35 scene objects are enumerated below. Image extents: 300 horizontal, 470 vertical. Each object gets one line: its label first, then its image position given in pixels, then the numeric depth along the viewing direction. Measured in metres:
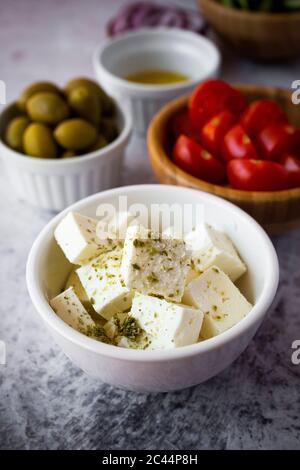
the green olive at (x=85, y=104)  0.50
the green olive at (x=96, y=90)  0.51
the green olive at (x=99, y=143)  0.49
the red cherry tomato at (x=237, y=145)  0.46
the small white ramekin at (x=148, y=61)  0.55
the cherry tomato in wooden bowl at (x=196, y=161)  0.46
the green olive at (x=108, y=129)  0.51
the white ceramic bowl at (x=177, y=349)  0.36
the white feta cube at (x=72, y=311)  0.38
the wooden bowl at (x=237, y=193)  0.43
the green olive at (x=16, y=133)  0.49
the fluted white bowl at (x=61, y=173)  0.48
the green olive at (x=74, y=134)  0.48
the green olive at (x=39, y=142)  0.48
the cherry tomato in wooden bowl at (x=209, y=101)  0.49
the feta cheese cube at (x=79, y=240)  0.39
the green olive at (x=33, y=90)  0.50
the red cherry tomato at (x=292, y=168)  0.45
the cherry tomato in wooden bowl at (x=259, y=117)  0.48
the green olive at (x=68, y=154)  0.48
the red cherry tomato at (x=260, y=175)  0.44
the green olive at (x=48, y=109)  0.49
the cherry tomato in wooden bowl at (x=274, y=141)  0.47
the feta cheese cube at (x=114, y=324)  0.38
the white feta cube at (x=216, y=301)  0.38
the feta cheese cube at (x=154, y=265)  0.38
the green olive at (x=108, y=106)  0.52
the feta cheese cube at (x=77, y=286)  0.40
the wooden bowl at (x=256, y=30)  0.58
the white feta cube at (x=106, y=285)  0.38
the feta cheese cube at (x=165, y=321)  0.36
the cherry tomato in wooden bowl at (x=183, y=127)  0.49
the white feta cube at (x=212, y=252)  0.40
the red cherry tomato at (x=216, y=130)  0.47
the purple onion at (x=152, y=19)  0.65
